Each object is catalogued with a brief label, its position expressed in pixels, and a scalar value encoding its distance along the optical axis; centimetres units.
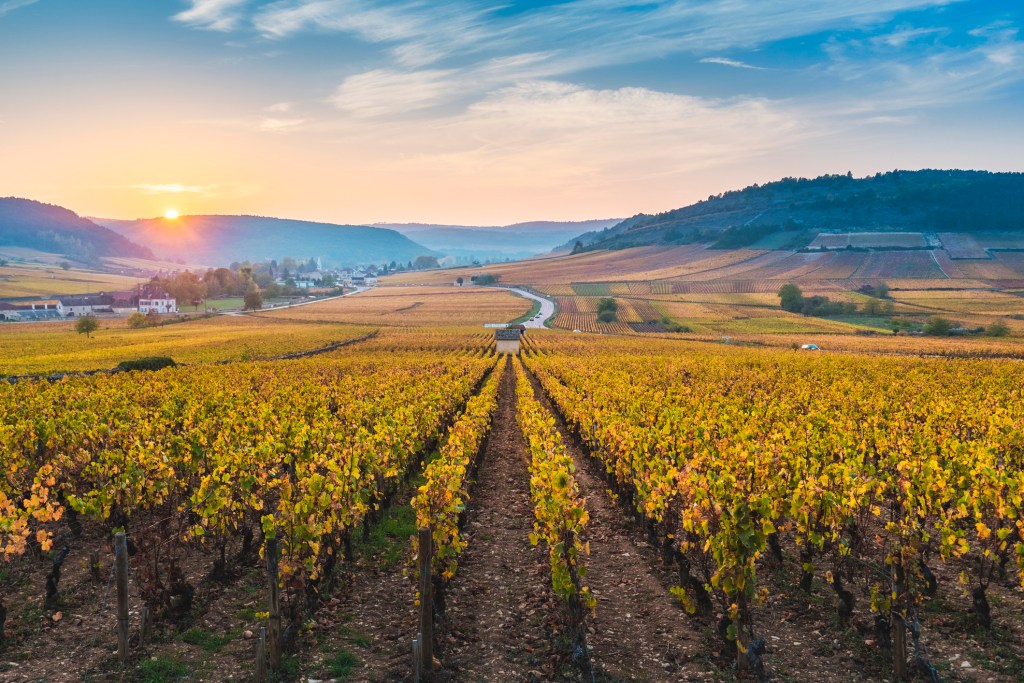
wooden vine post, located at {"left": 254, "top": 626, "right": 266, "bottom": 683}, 726
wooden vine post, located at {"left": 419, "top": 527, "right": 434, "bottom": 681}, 756
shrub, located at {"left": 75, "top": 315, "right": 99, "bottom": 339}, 7356
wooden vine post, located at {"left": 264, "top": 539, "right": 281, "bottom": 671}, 764
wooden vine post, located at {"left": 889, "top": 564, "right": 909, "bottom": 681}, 738
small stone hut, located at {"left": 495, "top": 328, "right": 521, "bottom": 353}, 6927
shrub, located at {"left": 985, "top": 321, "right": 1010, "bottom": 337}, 7350
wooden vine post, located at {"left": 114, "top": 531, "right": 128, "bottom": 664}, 763
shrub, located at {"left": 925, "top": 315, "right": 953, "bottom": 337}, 7881
